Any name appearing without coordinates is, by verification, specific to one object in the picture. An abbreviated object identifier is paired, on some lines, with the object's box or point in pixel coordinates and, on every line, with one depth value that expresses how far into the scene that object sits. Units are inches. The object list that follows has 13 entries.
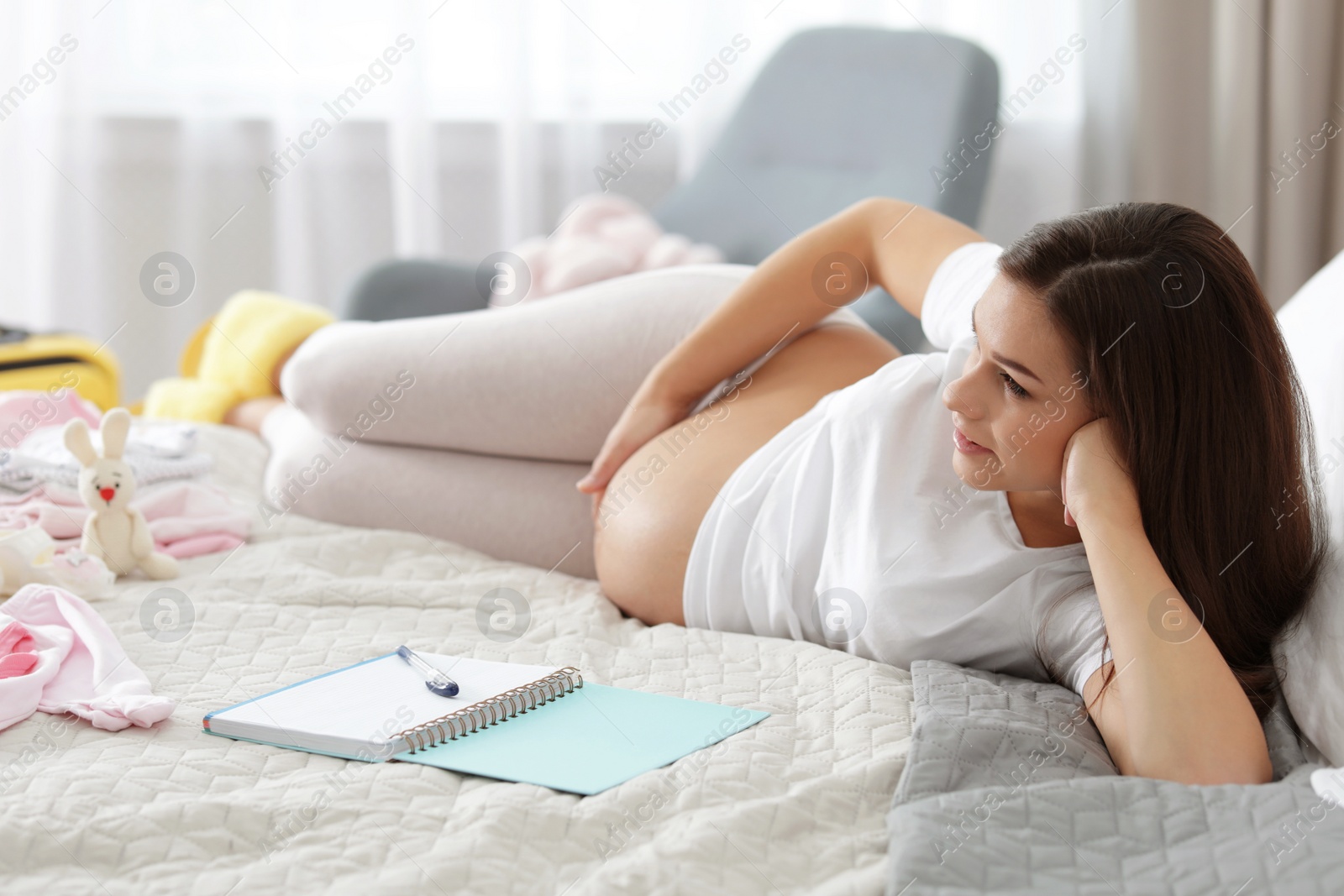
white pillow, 88.0
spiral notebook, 87.5
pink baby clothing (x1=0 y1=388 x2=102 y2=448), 113.6
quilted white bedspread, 82.0
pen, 91.3
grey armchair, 155.6
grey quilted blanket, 81.1
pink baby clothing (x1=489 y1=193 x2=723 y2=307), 173.1
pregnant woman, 88.8
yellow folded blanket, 139.7
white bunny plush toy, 104.0
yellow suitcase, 152.8
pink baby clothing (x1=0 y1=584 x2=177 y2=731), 88.9
